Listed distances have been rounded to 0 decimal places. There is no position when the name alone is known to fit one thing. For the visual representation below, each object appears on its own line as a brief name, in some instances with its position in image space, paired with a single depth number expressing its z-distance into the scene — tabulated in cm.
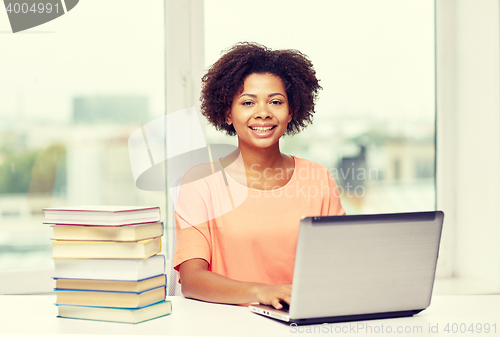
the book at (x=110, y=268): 215
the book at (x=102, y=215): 215
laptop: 208
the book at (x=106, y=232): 215
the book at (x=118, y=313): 214
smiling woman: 251
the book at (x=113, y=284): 214
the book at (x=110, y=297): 214
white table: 210
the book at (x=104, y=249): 215
